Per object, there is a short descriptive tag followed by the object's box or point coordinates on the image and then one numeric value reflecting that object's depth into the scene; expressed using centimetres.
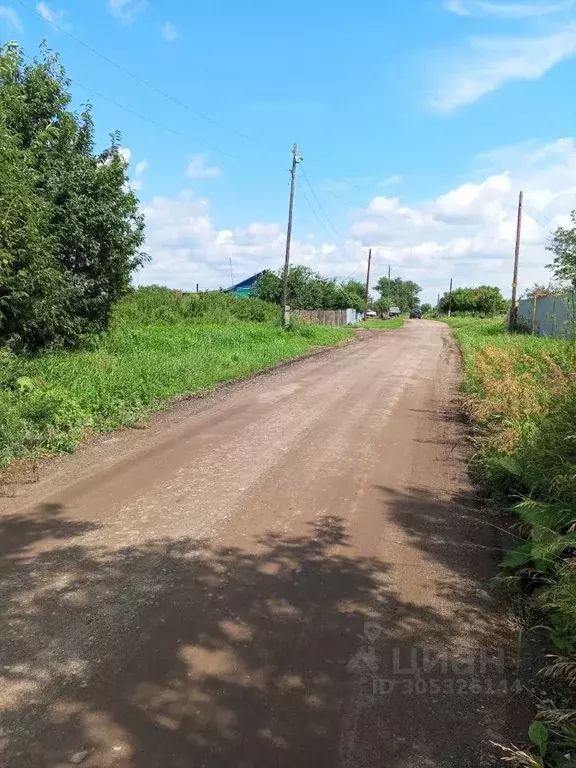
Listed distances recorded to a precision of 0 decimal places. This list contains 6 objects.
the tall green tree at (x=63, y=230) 1052
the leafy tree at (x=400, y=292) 11681
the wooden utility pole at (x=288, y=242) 2809
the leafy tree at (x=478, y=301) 9044
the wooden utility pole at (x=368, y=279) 5781
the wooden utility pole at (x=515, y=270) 3086
